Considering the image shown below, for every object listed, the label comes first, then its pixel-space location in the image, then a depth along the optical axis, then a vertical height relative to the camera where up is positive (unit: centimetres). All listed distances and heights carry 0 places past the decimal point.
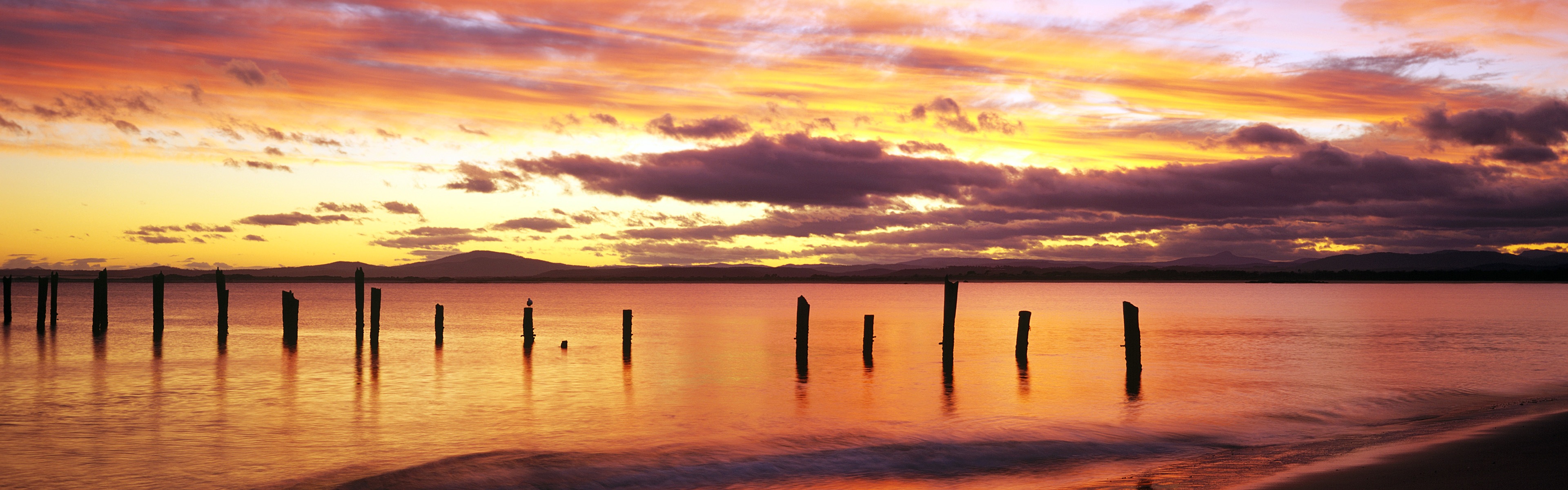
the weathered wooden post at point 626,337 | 3111 -268
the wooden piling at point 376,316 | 3516 -211
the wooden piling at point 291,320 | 3559 -230
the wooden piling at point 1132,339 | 2467 -207
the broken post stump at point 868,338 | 3009 -252
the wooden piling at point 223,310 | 3747 -204
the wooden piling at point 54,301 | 4466 -194
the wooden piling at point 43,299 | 4291 -181
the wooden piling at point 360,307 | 3619 -185
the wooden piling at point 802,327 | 2794 -201
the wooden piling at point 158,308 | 3703 -195
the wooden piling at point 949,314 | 2823 -163
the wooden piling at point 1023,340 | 2911 -249
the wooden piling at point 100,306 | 4028 -202
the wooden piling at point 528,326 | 3517 -249
